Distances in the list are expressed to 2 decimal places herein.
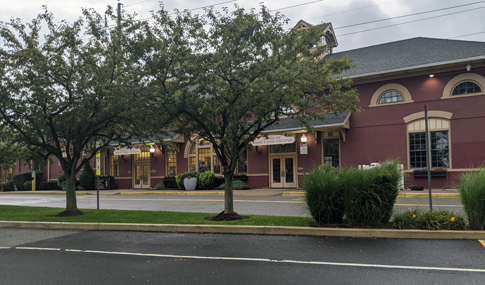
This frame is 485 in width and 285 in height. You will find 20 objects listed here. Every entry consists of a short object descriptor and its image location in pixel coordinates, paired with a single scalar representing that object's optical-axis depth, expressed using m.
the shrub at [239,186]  23.57
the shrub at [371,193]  8.18
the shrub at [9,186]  35.38
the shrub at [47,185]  33.35
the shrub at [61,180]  30.98
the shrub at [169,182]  26.75
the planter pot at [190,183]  24.59
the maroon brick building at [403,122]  18.36
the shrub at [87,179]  29.45
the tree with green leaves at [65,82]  11.44
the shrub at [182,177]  24.92
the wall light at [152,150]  27.52
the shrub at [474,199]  7.52
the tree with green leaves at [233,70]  9.81
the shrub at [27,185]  34.19
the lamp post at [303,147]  19.43
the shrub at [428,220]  7.77
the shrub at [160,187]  27.03
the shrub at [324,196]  8.52
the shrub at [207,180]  24.39
